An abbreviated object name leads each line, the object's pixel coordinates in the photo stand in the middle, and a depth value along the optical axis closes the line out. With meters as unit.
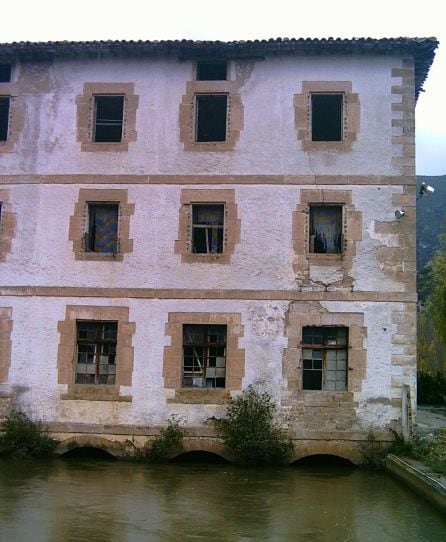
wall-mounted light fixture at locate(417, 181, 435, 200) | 15.39
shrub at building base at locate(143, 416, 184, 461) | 14.67
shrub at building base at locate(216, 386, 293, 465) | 14.32
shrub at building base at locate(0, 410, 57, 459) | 14.79
